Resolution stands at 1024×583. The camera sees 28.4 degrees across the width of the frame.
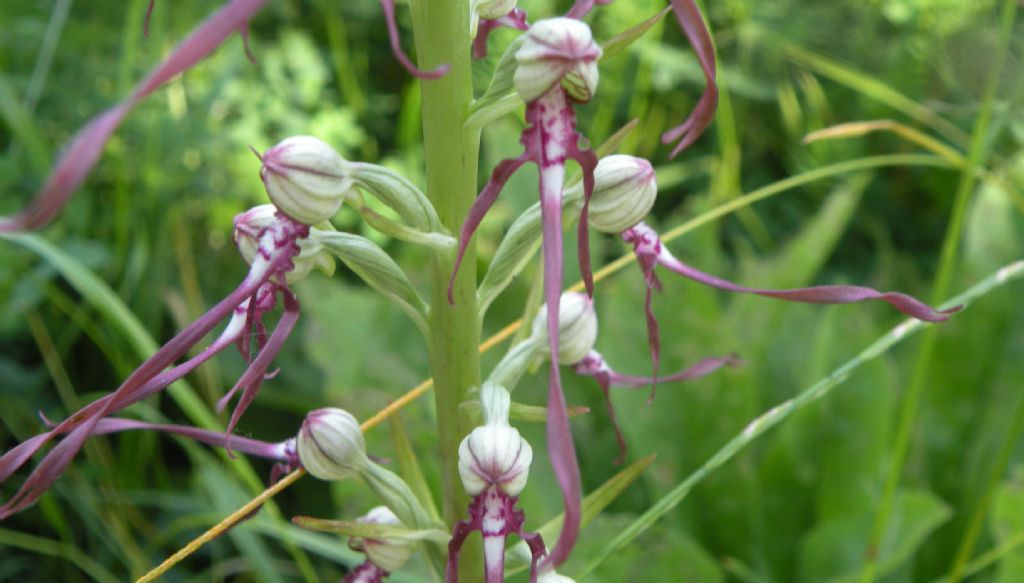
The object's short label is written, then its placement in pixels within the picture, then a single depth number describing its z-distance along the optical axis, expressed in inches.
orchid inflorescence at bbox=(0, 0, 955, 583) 8.2
